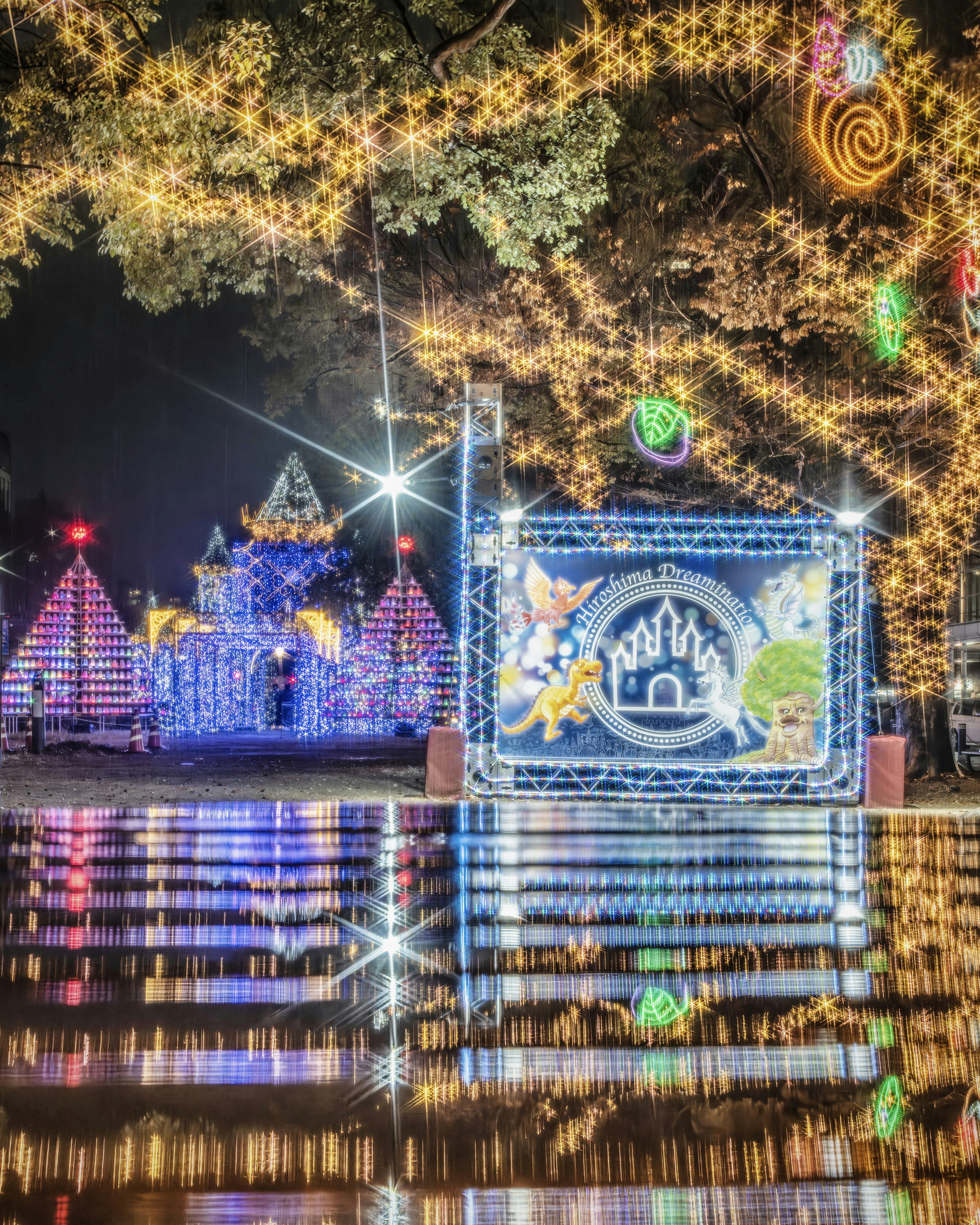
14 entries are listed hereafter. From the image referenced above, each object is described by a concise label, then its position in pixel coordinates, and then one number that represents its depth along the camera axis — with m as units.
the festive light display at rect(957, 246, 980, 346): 14.23
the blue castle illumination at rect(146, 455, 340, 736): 33.00
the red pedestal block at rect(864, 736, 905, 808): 14.59
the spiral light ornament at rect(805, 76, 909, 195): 13.84
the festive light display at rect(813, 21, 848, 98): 13.24
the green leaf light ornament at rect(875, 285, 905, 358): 14.51
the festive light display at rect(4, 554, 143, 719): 31.23
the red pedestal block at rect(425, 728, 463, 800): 14.54
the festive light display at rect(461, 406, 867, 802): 14.50
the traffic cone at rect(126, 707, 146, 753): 22.67
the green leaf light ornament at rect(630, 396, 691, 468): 15.54
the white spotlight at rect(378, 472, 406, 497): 25.28
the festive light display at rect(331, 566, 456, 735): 33.53
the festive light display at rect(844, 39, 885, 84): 13.30
